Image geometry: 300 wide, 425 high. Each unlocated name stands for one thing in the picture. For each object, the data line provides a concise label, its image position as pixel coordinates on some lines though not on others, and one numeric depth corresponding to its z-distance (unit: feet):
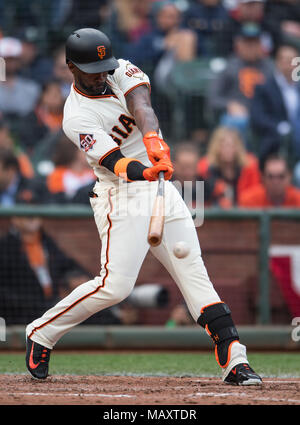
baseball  26.27
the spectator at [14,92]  55.42
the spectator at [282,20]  57.06
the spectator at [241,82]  53.57
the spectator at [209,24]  56.85
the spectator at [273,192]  48.39
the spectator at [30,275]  43.62
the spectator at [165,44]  55.67
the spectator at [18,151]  50.65
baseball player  26.91
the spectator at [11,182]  49.29
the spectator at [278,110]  53.06
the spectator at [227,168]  48.93
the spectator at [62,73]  54.80
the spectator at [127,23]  57.11
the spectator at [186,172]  46.03
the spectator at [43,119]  53.93
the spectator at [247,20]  56.49
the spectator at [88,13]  57.26
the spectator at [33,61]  56.34
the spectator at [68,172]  49.57
